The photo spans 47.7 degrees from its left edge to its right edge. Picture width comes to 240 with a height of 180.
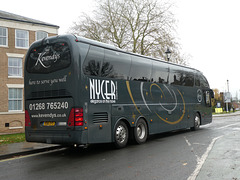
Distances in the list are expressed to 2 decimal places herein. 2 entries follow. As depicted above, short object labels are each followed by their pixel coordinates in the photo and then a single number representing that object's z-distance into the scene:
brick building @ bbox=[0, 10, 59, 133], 27.88
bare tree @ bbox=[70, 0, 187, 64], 27.84
